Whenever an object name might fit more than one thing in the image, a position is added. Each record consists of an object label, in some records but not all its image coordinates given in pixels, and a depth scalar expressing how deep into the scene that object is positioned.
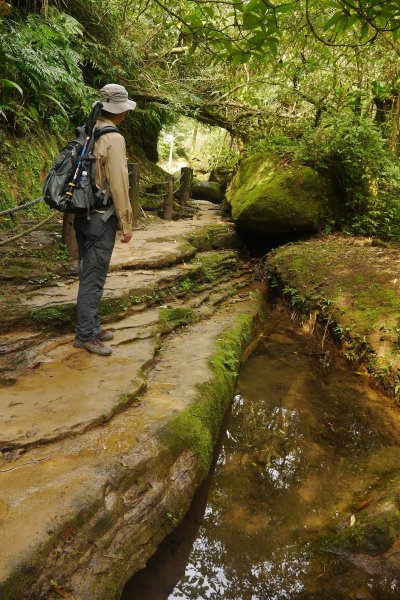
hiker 3.69
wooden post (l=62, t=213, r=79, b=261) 5.89
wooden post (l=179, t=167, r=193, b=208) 12.05
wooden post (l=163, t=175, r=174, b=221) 10.40
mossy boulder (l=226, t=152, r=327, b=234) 8.67
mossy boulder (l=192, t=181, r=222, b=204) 17.05
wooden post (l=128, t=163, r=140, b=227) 7.93
